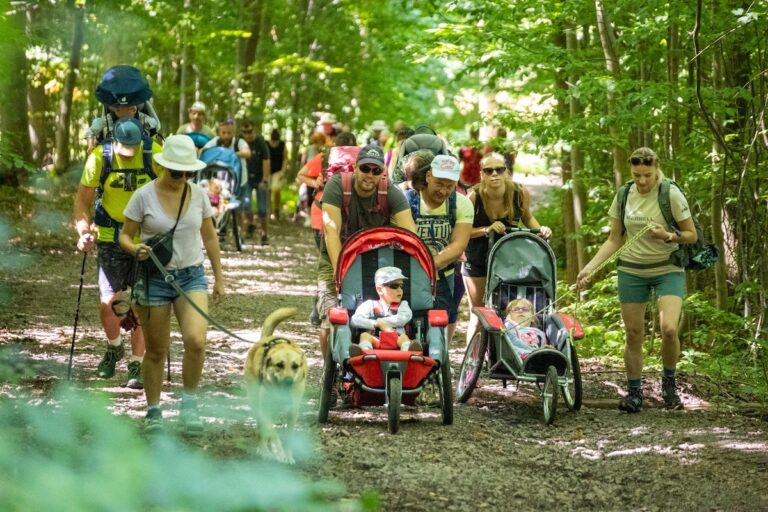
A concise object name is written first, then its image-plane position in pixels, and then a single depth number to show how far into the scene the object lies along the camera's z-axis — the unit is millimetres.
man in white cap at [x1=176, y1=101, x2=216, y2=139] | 30979
